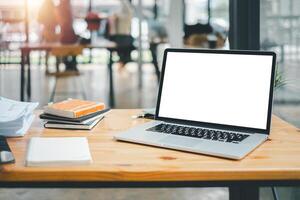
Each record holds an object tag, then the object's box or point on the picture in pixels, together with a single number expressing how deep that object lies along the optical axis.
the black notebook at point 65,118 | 2.01
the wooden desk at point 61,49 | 6.37
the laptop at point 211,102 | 1.81
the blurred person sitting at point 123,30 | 7.77
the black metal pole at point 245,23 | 2.50
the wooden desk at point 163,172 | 1.57
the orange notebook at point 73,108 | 2.02
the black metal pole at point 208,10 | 10.86
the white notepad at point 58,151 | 1.60
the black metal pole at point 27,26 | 10.46
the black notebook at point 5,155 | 1.60
